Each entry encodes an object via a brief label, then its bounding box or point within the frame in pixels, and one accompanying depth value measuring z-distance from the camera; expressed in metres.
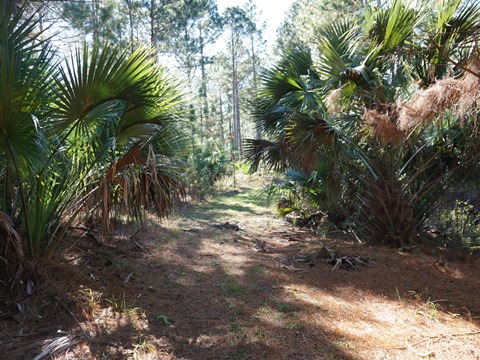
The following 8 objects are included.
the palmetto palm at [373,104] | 4.85
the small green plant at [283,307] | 3.48
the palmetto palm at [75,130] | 2.77
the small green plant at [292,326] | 3.07
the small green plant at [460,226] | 6.34
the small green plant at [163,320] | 3.08
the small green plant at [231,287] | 3.94
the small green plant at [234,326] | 2.98
